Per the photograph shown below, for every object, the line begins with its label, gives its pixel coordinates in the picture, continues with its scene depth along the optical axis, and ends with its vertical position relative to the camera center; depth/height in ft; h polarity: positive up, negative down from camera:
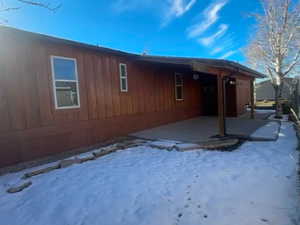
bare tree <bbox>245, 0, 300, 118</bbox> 34.58 +11.61
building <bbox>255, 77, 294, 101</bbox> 98.37 +2.37
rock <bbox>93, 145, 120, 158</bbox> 16.07 -4.44
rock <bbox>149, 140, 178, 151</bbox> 17.02 -4.31
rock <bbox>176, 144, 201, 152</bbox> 16.40 -4.35
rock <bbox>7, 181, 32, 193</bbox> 10.13 -4.59
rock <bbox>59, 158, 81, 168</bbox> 13.80 -4.48
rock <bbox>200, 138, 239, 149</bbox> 16.38 -4.23
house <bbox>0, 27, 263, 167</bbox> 13.33 +1.08
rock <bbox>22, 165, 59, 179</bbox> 12.06 -4.54
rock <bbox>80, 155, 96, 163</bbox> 14.76 -4.52
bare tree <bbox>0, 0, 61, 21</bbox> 11.02 +6.25
